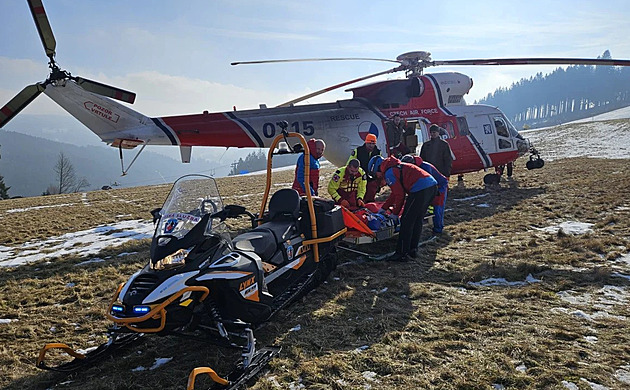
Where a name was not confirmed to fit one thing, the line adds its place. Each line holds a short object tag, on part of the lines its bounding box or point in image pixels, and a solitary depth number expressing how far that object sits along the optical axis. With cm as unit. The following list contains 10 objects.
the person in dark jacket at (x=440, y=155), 893
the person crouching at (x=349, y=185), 700
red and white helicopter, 816
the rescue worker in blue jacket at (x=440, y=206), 768
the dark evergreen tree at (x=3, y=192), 4112
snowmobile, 312
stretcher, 610
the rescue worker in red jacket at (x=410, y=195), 616
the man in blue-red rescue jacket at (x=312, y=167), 715
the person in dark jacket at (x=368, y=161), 832
